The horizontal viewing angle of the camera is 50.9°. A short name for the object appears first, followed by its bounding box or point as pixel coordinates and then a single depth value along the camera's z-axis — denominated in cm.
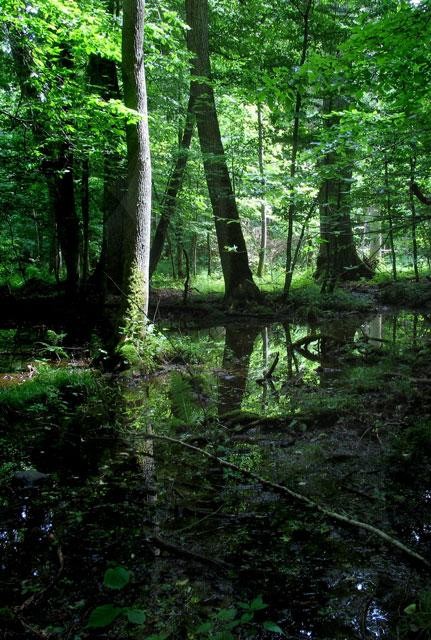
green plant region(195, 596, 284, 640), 168
